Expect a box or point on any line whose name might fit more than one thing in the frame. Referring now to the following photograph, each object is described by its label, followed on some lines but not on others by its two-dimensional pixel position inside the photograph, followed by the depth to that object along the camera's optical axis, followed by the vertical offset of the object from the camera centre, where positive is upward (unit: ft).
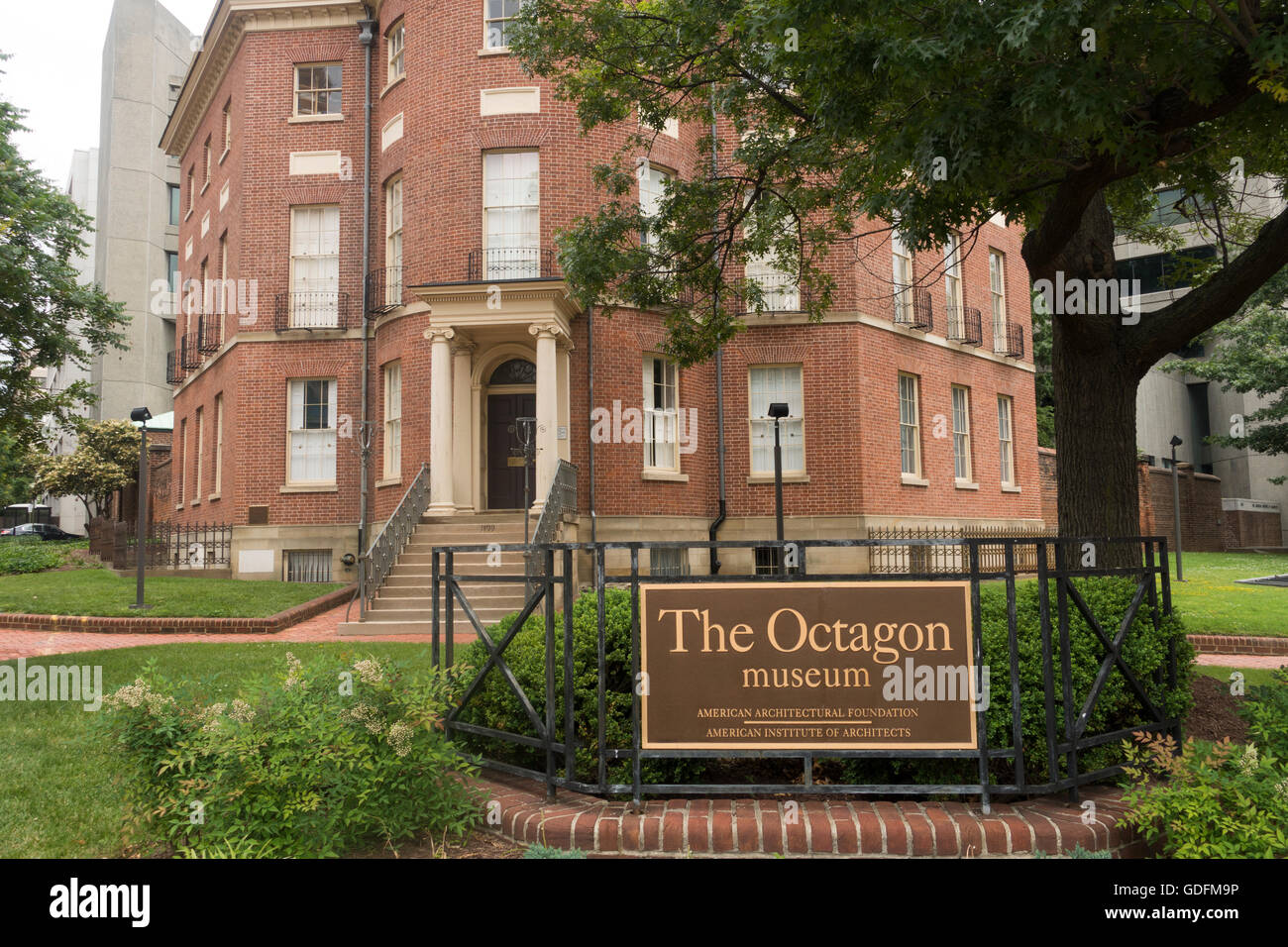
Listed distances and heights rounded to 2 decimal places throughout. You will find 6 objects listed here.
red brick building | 62.90 +13.72
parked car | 167.53 +1.88
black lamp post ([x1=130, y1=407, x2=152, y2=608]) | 52.52 +3.32
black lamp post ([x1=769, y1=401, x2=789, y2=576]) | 51.58 +4.98
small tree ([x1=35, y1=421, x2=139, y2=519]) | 131.13 +10.70
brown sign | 15.81 -2.33
